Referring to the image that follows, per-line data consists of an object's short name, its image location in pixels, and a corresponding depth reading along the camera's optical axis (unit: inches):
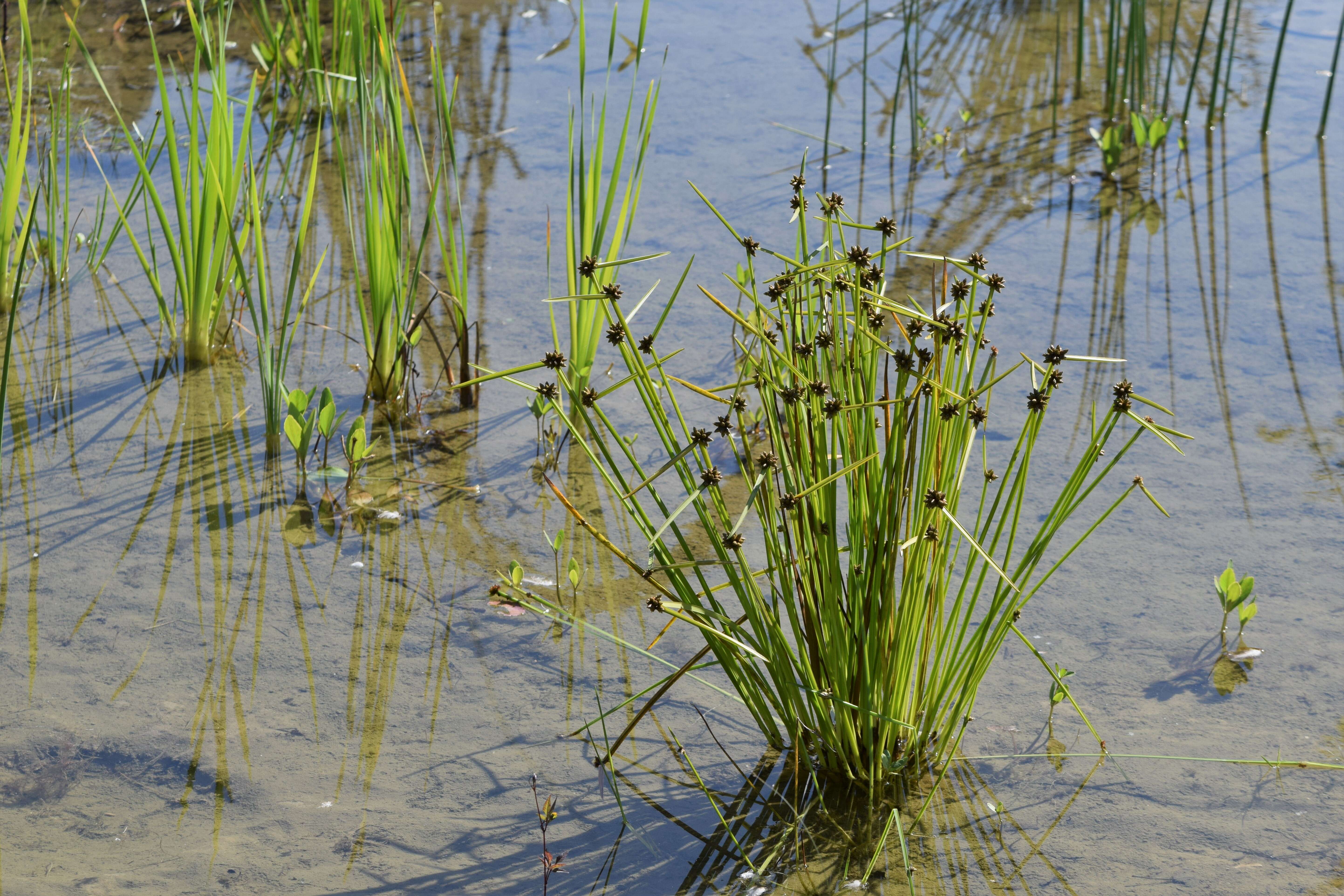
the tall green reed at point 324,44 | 193.5
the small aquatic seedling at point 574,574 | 176.9
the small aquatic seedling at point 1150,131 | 319.9
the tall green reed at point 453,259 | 193.0
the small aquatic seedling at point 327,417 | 193.8
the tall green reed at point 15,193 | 186.9
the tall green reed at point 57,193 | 220.4
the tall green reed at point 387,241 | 195.3
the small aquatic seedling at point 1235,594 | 165.0
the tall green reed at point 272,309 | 192.2
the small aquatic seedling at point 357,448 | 192.1
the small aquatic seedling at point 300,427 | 193.0
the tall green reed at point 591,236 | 193.8
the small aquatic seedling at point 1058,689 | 146.9
